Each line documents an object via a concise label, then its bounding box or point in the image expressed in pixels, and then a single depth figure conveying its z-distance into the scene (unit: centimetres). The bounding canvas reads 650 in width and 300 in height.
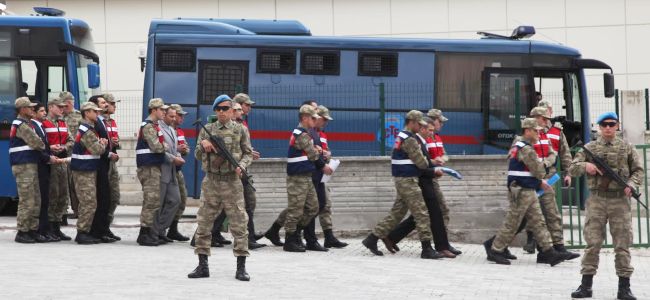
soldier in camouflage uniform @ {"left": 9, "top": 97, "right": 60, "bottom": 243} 1451
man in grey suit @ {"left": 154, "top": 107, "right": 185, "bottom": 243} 1480
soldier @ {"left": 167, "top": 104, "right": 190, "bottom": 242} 1541
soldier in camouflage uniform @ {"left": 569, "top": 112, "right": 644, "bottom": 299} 1098
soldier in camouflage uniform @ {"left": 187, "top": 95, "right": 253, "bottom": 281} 1146
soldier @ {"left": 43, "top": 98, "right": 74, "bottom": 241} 1496
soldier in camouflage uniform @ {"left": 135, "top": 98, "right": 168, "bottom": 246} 1448
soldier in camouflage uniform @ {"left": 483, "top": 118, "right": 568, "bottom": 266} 1339
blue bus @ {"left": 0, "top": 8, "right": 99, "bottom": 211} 1977
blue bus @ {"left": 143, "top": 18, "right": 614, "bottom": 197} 1964
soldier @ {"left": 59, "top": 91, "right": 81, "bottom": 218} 1554
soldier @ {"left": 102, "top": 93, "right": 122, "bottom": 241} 1502
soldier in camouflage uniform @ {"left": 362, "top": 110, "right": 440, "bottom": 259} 1392
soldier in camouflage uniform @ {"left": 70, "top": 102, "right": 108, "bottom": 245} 1431
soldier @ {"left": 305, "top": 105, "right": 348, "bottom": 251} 1463
